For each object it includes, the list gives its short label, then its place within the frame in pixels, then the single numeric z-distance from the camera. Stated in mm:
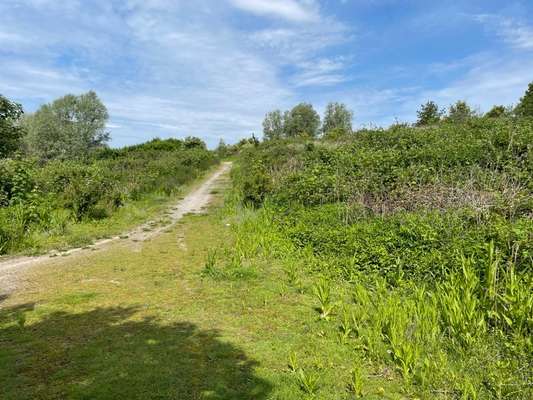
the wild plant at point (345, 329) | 4316
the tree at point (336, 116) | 63347
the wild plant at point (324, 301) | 4967
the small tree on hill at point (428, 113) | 26766
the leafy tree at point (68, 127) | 50281
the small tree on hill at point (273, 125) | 71938
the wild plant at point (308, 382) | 3346
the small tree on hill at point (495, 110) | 28528
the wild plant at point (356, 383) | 3344
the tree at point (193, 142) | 53106
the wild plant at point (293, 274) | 6188
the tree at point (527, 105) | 21641
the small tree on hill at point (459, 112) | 21755
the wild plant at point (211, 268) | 6665
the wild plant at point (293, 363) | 3695
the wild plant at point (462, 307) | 4109
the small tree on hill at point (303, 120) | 67438
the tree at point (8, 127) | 17228
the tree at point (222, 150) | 55778
